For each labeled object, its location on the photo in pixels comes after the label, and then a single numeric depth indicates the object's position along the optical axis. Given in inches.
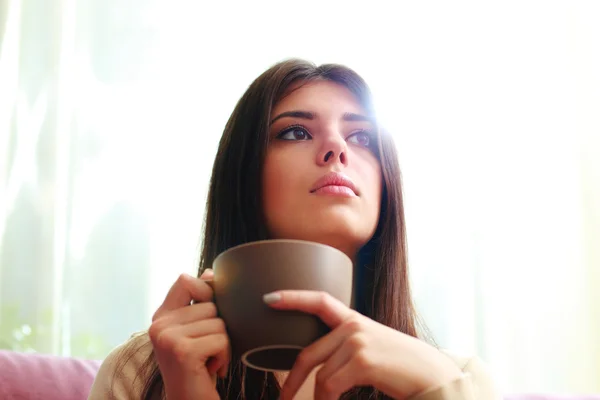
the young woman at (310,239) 28.9
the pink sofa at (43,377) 43.1
